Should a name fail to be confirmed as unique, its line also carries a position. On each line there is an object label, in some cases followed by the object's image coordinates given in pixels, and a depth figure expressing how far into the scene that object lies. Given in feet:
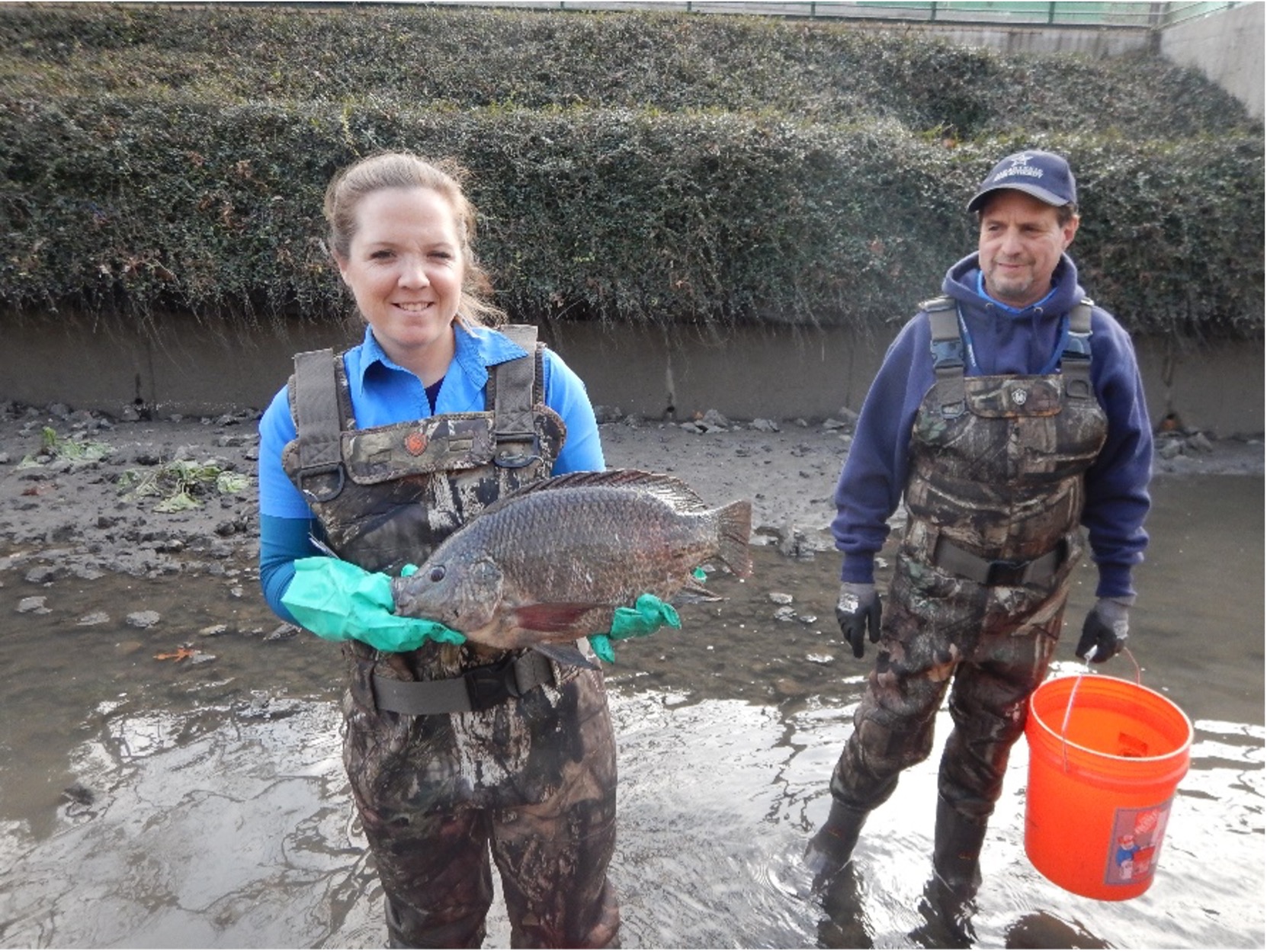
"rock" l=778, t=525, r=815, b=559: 20.61
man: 9.81
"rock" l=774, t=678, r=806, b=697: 15.37
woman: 6.97
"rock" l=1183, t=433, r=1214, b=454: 27.99
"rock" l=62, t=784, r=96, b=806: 12.26
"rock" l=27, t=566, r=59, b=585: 18.24
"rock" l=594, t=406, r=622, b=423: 28.68
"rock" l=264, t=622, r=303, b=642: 16.49
